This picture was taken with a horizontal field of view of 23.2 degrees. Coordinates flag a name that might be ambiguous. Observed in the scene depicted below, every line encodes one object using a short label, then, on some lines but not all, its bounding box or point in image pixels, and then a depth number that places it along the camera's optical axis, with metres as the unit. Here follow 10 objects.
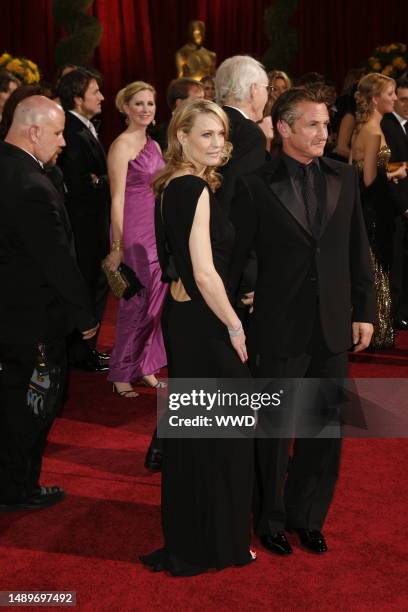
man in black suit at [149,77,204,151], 5.72
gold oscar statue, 12.34
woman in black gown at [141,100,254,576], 3.25
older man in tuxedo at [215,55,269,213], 3.85
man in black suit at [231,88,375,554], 3.34
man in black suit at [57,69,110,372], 5.86
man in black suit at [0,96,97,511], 3.58
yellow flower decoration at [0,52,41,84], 7.99
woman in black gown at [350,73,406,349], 6.26
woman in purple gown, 5.33
